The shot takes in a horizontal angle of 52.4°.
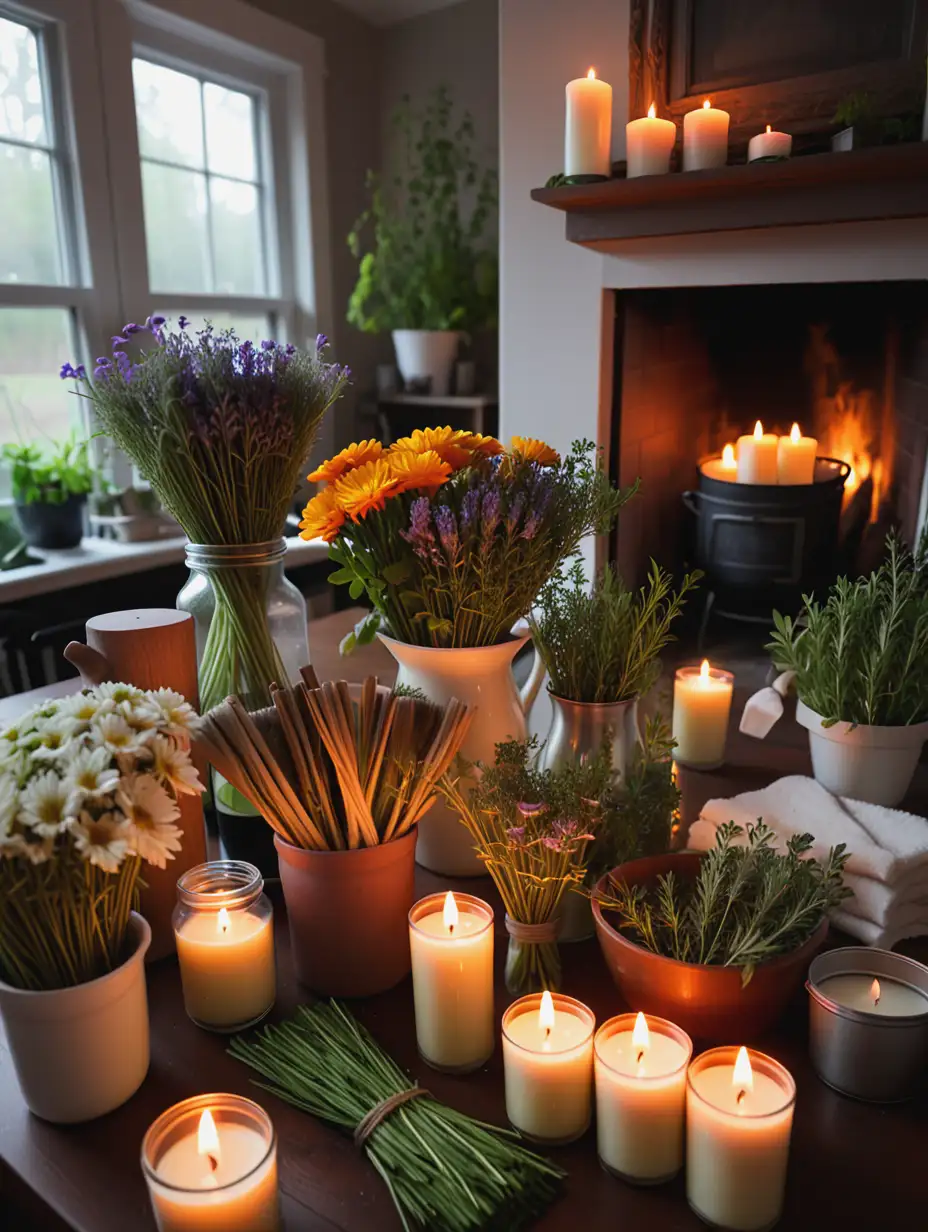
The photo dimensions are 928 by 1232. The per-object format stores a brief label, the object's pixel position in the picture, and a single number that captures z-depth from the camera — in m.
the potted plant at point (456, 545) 0.79
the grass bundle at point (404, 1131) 0.54
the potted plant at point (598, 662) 0.84
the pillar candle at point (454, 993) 0.65
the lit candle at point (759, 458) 2.08
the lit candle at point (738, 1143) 0.52
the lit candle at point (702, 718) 1.12
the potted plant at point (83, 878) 0.55
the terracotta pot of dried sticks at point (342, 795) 0.69
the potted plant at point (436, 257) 3.02
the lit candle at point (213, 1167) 0.49
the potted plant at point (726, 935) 0.64
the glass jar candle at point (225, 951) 0.70
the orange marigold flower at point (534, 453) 0.86
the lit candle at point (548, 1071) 0.58
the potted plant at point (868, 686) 0.98
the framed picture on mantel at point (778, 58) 1.73
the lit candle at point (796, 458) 2.06
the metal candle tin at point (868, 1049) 0.62
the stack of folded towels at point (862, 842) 0.79
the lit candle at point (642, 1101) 0.56
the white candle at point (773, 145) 1.73
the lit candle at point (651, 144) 1.82
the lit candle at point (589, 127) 1.78
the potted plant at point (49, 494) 2.43
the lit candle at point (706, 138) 1.78
